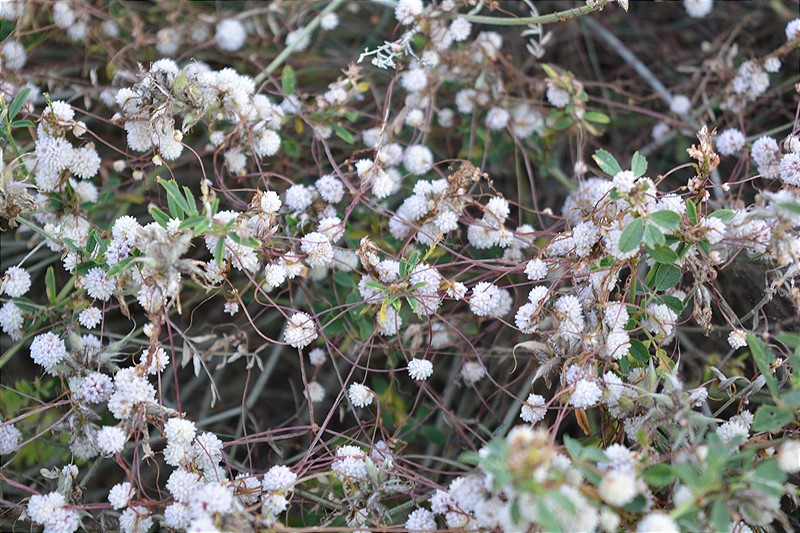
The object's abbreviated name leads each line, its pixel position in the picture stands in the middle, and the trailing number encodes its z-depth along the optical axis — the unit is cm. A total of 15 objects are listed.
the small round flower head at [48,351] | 70
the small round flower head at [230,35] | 79
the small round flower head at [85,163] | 72
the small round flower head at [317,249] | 71
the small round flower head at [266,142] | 74
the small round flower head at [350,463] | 69
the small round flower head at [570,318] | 69
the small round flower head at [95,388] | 70
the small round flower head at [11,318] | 72
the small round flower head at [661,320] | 70
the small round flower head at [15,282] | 72
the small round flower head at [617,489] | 64
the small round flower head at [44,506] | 68
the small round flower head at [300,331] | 71
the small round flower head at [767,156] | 73
